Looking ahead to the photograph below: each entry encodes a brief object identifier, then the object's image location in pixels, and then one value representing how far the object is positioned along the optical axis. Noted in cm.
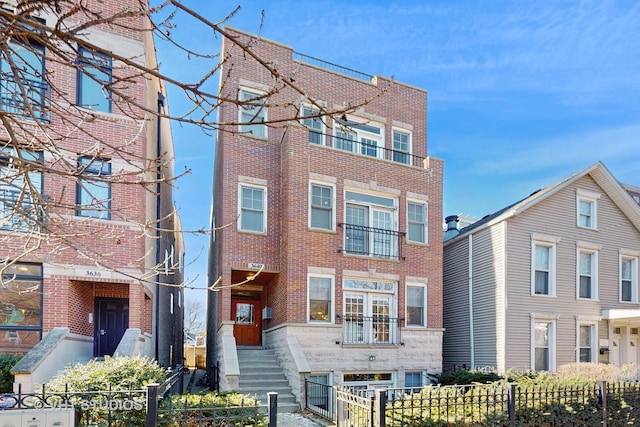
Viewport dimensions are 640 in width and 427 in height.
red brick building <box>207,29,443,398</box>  1338
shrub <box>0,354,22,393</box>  941
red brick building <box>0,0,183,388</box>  1074
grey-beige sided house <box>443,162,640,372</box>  1581
